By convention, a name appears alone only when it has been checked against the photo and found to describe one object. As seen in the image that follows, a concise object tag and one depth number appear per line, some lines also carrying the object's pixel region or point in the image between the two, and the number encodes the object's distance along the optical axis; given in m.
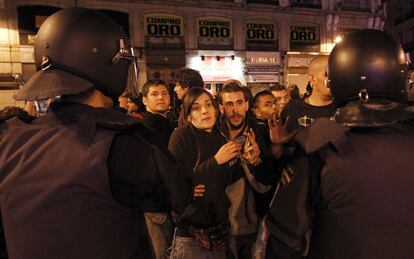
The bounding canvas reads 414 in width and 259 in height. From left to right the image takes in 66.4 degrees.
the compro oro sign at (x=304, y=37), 16.52
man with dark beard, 2.62
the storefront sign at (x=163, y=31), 13.89
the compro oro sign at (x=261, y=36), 15.66
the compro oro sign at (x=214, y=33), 14.79
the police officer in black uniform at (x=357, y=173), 1.31
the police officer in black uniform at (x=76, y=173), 1.16
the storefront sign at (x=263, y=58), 15.49
